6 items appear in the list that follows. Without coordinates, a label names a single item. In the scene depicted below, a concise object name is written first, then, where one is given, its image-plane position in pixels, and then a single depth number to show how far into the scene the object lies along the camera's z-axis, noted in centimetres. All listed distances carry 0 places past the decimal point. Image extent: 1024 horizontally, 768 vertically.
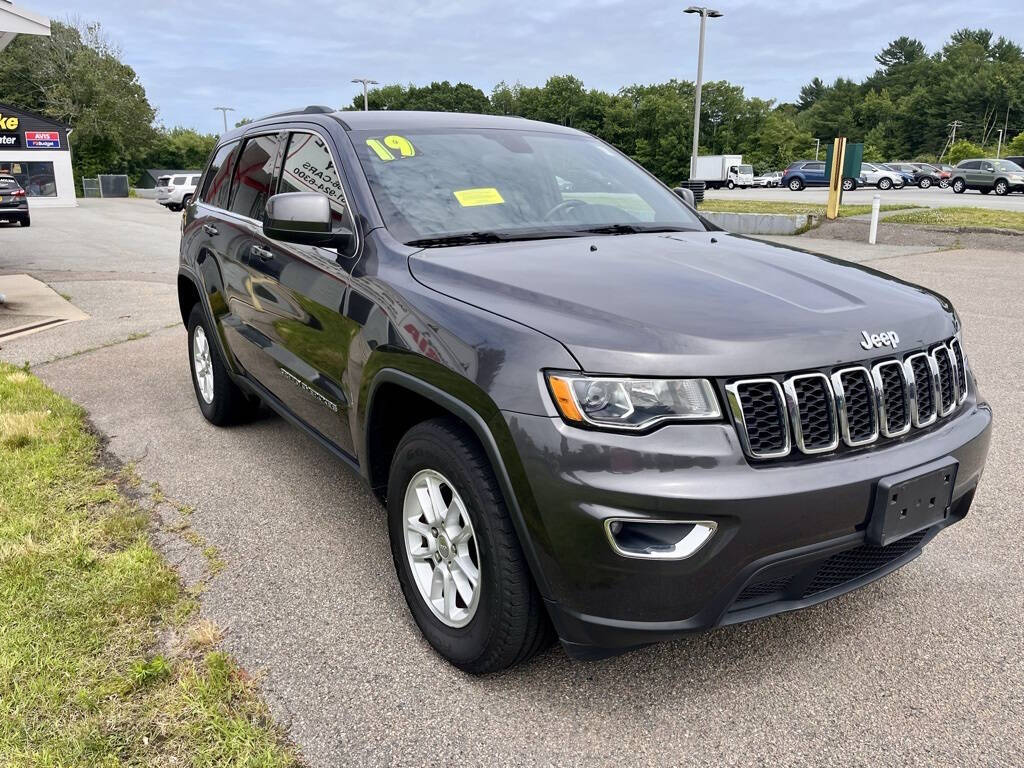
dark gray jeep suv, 206
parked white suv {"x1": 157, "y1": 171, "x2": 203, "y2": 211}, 3275
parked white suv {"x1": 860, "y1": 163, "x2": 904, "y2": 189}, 4294
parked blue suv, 4588
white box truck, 5303
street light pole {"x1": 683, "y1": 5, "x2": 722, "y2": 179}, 2738
